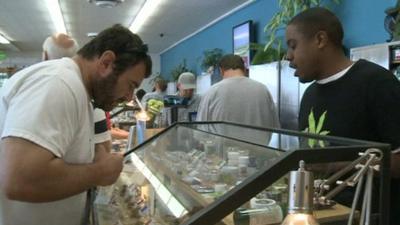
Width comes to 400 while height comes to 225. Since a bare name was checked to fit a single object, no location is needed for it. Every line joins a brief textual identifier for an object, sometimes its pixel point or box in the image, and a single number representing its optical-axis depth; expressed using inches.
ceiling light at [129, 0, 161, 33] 297.6
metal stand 31.3
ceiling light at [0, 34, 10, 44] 497.7
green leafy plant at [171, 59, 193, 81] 450.5
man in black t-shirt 61.1
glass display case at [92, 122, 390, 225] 32.6
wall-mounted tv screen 275.0
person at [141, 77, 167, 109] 275.4
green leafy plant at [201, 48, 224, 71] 333.4
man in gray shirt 138.6
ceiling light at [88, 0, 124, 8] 216.1
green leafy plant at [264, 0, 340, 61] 183.8
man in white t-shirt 45.8
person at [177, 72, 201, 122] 219.6
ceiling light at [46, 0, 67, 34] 303.7
